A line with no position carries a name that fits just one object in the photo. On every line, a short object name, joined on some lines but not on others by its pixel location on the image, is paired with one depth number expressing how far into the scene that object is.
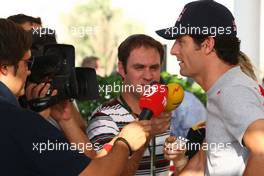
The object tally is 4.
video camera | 4.41
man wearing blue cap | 3.69
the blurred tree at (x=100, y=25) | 31.71
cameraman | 3.18
